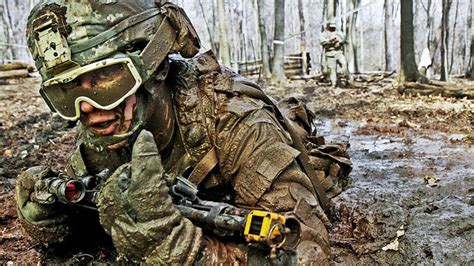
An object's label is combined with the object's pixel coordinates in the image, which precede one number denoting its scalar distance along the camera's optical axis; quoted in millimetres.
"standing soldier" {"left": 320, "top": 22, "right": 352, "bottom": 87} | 13922
